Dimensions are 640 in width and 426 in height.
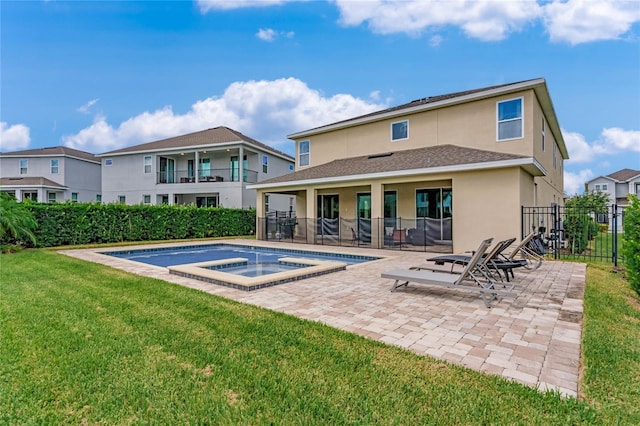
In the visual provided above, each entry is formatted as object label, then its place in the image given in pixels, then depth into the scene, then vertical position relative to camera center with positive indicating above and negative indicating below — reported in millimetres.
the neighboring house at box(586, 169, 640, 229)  48256 +4279
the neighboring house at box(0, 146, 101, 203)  30719 +4082
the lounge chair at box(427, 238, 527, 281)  6352 -1007
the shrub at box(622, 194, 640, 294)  5766 -556
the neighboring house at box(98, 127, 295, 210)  25609 +3744
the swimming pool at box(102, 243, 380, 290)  7046 -1558
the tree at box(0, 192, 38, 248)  11750 -157
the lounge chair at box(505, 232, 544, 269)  8919 -1202
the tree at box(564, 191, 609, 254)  12086 -572
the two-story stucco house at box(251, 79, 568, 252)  11859 +1668
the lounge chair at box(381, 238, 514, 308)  5406 -1132
